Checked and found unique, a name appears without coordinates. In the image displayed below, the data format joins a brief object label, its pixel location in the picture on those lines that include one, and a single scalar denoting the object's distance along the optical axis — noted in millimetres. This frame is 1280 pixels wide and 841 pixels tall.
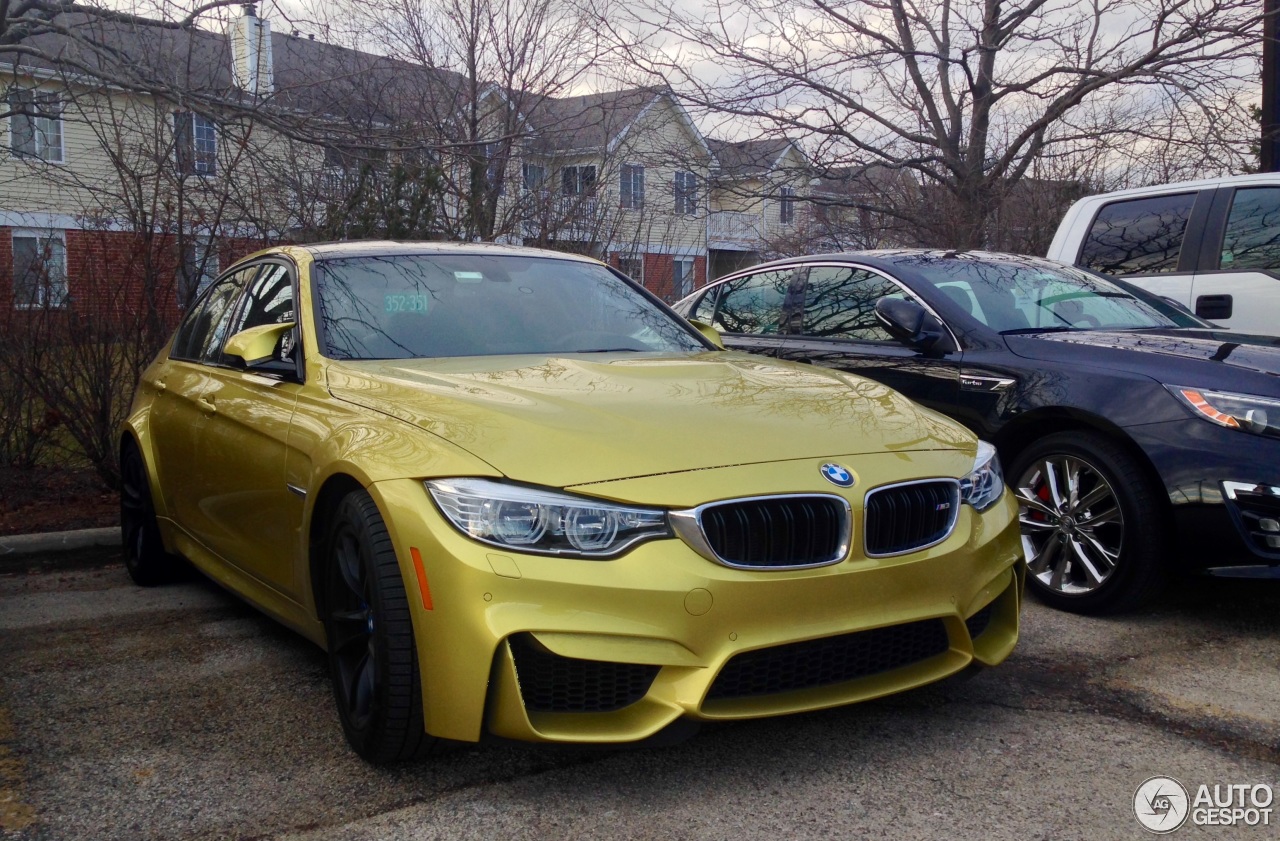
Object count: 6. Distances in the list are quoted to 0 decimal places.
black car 4121
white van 6629
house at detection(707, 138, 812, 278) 17078
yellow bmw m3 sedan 2717
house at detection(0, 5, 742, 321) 7281
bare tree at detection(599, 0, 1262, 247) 14469
